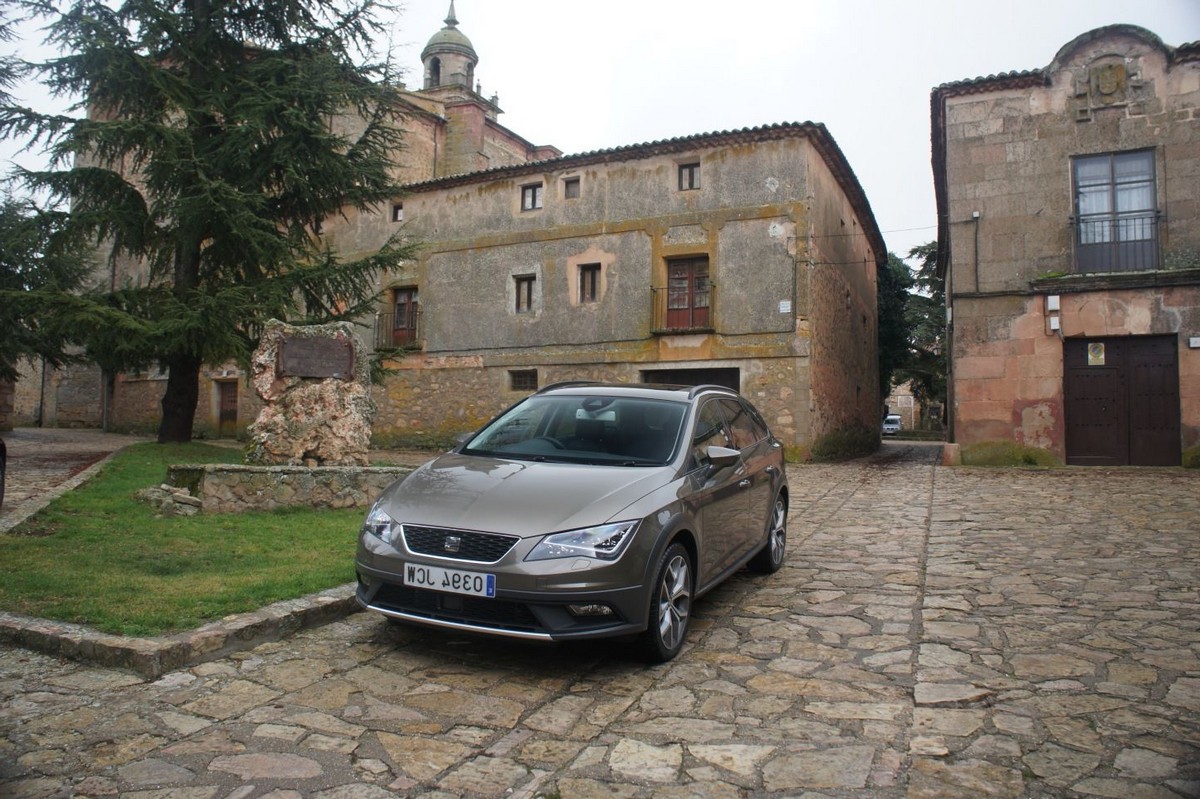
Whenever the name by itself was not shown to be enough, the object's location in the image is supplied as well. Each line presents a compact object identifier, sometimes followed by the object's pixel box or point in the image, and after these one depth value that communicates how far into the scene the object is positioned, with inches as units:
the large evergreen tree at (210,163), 559.2
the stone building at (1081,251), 580.4
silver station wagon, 155.0
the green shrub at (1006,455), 604.1
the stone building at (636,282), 753.6
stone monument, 390.3
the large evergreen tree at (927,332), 1424.7
